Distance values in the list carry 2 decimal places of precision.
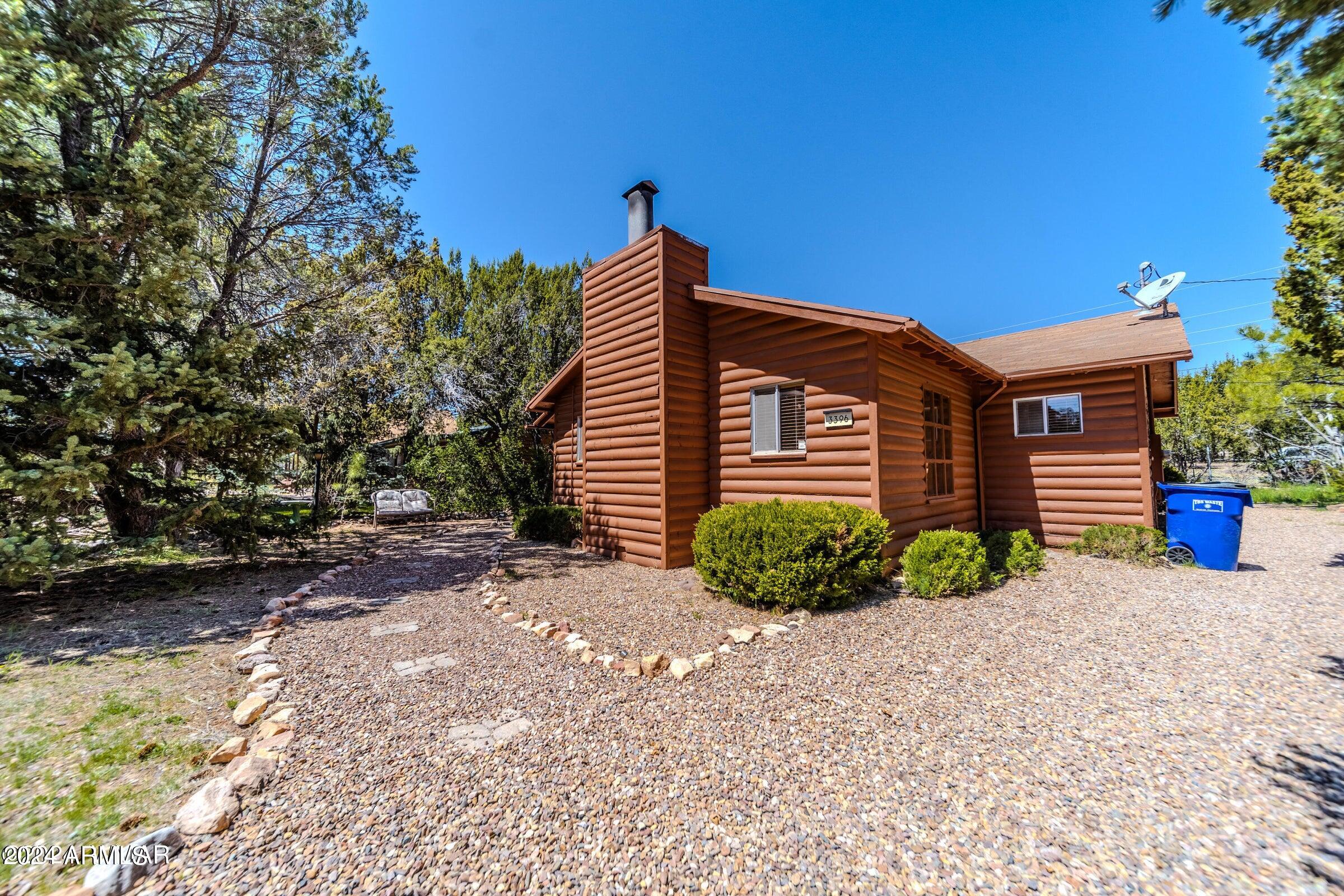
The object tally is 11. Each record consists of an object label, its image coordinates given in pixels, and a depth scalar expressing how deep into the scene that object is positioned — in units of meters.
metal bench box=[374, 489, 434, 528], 14.46
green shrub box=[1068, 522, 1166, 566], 7.77
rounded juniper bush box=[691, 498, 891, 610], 5.36
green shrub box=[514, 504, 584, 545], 10.91
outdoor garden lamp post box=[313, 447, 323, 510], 13.26
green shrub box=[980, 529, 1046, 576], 7.18
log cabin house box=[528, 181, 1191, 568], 6.94
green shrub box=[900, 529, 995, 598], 6.02
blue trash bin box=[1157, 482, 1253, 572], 7.18
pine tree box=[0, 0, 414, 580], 5.20
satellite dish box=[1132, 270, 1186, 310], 10.21
